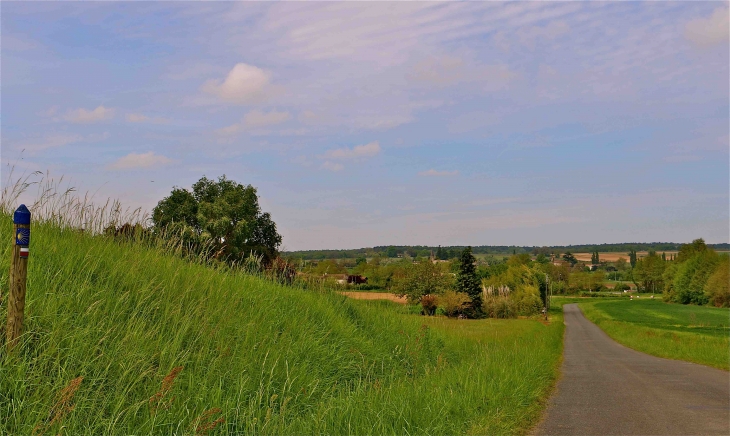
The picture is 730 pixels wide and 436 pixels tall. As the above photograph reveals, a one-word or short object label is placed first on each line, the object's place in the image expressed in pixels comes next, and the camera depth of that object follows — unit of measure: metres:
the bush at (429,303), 51.16
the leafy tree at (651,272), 187.38
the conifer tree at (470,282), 67.50
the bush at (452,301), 55.28
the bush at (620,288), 195.75
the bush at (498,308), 67.06
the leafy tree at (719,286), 95.56
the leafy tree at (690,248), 147.50
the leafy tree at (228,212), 46.91
